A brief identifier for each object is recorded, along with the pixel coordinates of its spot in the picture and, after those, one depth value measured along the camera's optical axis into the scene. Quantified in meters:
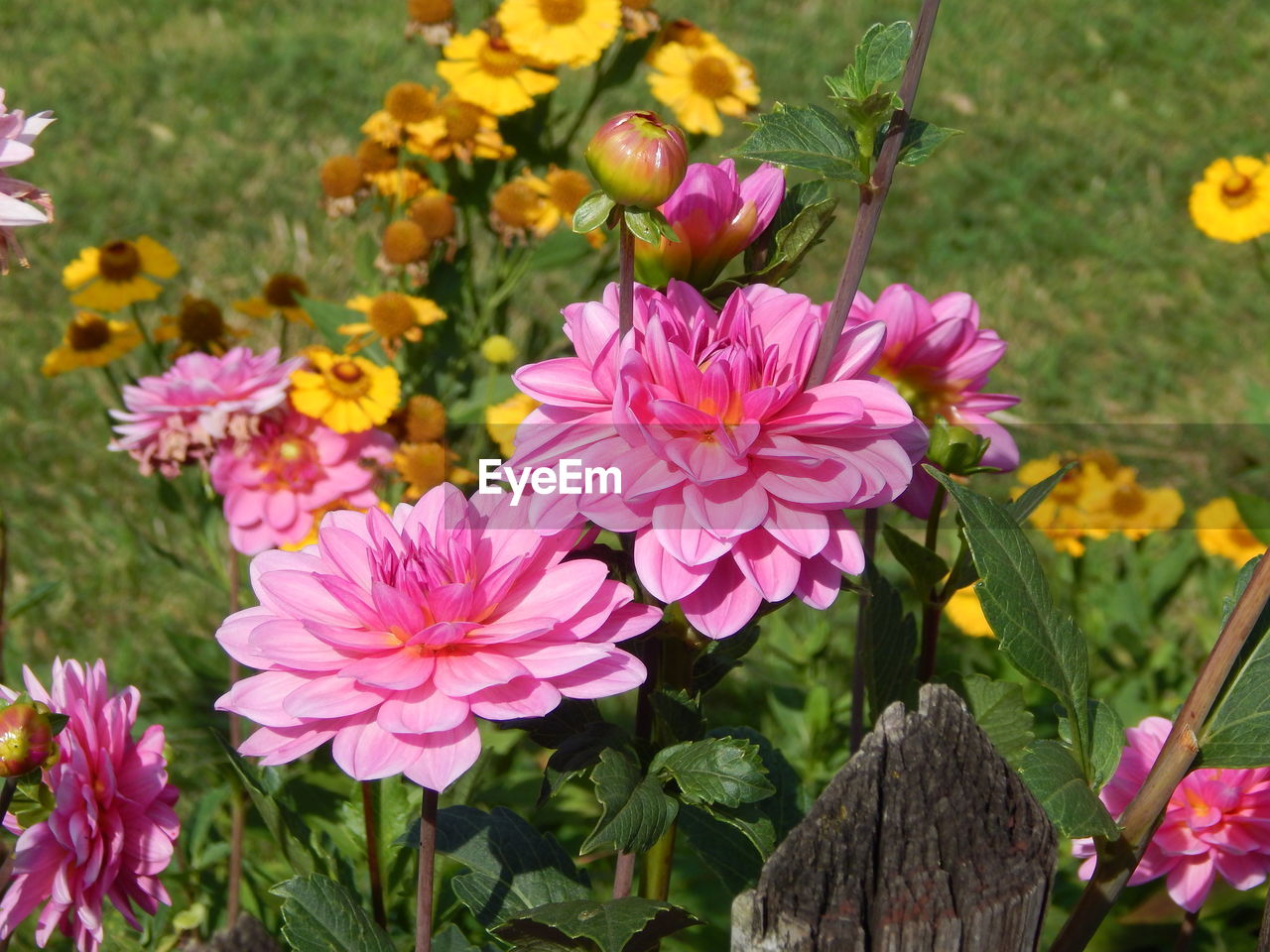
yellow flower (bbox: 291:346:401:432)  1.58
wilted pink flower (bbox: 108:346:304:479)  1.49
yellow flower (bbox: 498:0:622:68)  1.90
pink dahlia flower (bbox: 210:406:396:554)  1.56
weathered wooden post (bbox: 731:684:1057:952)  0.70
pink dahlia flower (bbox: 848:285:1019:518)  1.08
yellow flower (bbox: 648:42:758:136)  2.07
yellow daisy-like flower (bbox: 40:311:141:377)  1.81
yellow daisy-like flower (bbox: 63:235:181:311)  1.86
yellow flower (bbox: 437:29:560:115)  1.91
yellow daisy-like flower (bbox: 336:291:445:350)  1.75
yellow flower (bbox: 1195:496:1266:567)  2.03
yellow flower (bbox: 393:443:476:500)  1.59
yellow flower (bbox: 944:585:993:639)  1.86
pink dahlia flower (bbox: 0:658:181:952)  0.93
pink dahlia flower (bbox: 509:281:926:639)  0.71
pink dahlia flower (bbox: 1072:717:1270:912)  1.00
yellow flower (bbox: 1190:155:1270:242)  2.22
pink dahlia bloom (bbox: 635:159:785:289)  0.80
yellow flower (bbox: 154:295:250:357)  1.77
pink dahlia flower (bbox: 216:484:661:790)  0.72
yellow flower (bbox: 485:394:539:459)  1.67
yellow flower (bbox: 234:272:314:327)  1.92
